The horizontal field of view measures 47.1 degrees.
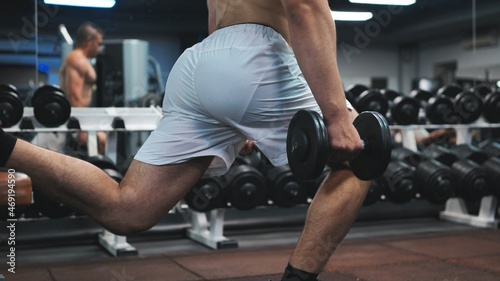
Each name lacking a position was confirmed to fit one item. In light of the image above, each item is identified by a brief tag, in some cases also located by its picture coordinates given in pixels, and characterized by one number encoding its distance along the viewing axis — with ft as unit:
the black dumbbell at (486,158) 10.91
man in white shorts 3.89
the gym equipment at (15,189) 4.07
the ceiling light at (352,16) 14.53
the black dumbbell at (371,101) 11.16
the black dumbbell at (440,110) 11.84
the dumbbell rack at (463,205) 11.35
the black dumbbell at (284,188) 9.89
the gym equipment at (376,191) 10.19
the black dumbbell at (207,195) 9.35
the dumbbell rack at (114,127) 9.39
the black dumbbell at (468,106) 11.89
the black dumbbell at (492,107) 12.05
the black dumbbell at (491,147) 11.87
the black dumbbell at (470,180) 10.75
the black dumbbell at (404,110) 11.50
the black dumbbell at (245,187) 9.52
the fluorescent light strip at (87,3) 12.47
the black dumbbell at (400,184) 10.37
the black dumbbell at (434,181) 10.52
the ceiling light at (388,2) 14.35
